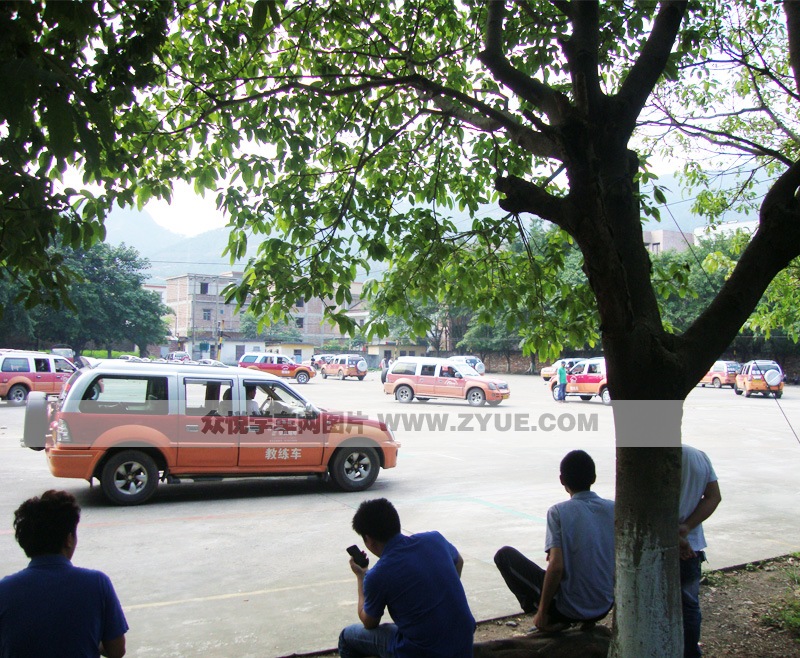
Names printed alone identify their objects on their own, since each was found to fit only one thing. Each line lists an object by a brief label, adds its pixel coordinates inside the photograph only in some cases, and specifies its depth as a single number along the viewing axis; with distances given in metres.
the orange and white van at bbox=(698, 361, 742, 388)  39.84
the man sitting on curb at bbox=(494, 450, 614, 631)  4.13
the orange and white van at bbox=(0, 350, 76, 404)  24.22
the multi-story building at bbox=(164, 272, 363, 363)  74.62
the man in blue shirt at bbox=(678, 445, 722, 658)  4.20
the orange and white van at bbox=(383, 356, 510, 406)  27.48
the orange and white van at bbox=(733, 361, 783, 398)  32.31
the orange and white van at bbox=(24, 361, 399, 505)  8.80
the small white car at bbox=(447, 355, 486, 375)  50.51
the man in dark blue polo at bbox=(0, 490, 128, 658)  2.70
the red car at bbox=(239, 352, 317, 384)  41.66
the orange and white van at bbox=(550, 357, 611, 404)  28.33
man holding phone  3.36
